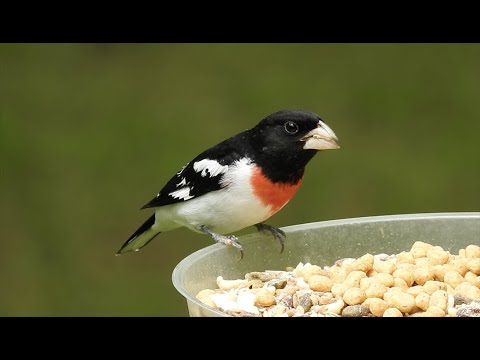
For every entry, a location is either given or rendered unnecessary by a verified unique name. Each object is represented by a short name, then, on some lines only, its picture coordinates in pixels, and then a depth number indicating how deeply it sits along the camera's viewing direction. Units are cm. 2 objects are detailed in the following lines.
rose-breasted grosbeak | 627
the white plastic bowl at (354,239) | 612
